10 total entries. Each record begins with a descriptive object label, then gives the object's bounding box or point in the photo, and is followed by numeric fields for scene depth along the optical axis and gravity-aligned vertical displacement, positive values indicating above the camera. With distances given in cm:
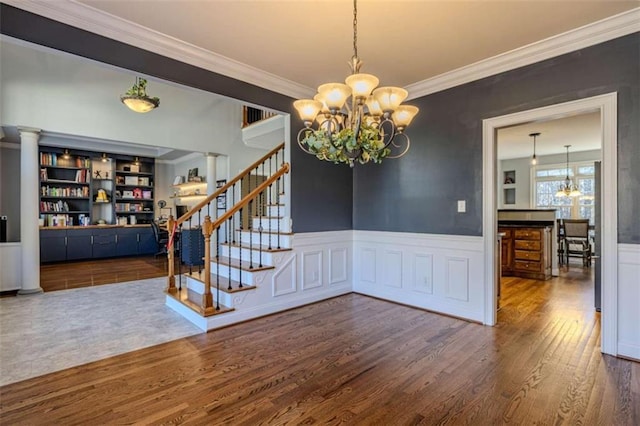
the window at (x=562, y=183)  842 +55
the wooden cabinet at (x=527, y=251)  573 -76
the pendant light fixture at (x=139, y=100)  501 +179
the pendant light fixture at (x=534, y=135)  649 +155
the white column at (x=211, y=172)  729 +91
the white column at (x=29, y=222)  478 -14
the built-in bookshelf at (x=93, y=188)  766 +64
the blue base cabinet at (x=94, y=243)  733 -75
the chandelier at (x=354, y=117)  208 +69
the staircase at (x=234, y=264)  339 -67
